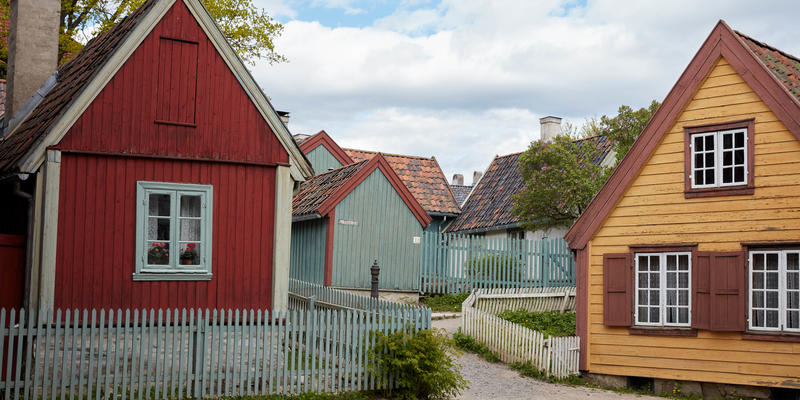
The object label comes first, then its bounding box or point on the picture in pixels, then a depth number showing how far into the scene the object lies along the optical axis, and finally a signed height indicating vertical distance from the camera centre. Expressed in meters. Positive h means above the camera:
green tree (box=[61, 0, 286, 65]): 29.92 +8.04
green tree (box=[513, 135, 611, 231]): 26.11 +2.21
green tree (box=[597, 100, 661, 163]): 24.69 +3.81
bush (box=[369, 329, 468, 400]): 13.81 -1.87
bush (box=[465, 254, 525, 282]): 27.06 -0.55
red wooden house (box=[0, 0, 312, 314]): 14.16 +1.14
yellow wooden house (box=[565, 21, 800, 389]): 15.23 +0.37
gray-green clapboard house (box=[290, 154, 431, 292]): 25.38 +0.58
